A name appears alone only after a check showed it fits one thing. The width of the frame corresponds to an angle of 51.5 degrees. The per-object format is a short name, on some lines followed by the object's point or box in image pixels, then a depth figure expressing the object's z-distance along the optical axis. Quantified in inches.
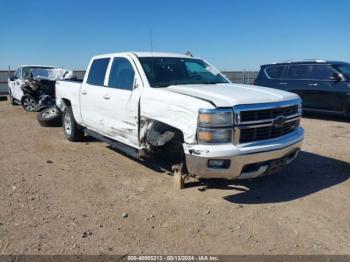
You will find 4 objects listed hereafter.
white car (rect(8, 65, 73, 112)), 541.3
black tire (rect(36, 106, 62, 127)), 394.6
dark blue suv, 426.0
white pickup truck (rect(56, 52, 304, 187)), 165.9
